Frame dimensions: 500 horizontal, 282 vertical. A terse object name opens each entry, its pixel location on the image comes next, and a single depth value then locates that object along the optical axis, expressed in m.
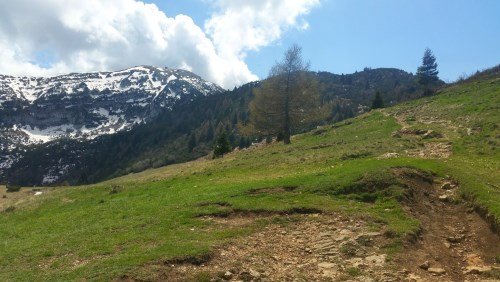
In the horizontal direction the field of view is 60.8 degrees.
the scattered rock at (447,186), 23.39
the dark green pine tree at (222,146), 80.25
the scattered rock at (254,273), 14.29
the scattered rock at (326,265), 14.91
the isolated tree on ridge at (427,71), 95.25
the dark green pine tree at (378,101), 91.62
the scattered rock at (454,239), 17.27
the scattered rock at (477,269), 14.04
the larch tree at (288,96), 58.06
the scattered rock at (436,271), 14.28
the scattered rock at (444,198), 21.86
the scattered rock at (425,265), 14.55
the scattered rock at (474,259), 15.09
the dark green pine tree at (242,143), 152.43
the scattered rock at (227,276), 14.19
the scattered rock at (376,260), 14.66
